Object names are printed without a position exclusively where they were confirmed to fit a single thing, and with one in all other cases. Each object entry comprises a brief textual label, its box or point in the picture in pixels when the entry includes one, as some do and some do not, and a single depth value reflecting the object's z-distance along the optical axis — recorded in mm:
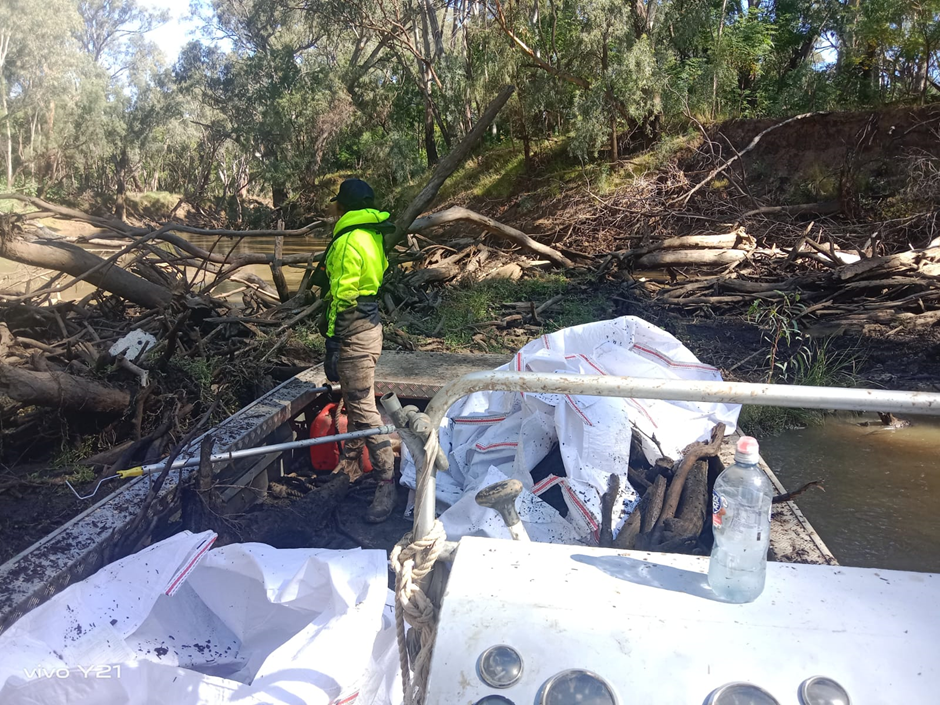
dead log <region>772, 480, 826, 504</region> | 3158
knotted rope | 1371
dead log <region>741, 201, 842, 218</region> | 12092
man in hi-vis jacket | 4137
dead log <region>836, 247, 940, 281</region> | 7523
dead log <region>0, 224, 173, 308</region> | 5484
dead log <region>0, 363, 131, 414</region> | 3818
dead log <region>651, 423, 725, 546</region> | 3096
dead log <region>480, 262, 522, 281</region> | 9648
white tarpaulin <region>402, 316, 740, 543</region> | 3275
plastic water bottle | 1355
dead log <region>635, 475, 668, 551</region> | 3029
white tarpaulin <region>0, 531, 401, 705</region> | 1687
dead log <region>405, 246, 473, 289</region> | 8844
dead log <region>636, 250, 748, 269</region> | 9211
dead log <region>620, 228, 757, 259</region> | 9508
